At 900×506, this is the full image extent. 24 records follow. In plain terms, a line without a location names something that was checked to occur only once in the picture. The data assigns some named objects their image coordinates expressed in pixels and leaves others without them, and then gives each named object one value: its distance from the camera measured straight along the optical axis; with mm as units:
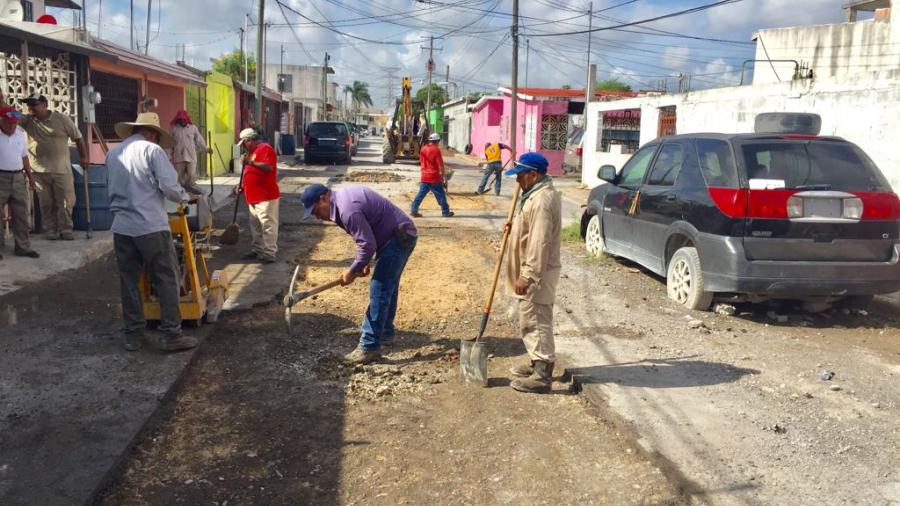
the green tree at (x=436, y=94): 83038
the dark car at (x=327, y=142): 28219
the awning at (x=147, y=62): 12111
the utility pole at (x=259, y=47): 23219
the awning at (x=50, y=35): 7739
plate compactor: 5629
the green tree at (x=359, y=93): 115938
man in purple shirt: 5117
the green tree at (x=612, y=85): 81600
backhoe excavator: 30617
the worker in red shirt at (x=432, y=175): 13461
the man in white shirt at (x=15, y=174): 7734
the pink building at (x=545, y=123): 29172
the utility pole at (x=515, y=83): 24625
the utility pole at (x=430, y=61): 32294
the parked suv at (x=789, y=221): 6215
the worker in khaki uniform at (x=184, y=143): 11344
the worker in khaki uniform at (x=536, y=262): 4742
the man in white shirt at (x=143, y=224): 5176
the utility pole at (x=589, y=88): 23750
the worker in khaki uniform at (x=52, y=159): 8398
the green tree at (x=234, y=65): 59250
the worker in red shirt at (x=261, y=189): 8625
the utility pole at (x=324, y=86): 56166
